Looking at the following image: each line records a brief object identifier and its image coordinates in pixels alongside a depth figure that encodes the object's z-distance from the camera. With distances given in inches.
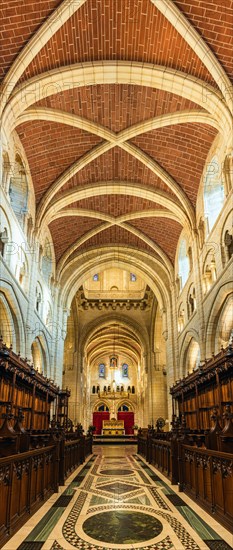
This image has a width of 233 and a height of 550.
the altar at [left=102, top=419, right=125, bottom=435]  1237.6
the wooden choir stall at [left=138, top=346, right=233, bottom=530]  208.1
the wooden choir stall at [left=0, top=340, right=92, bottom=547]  181.6
